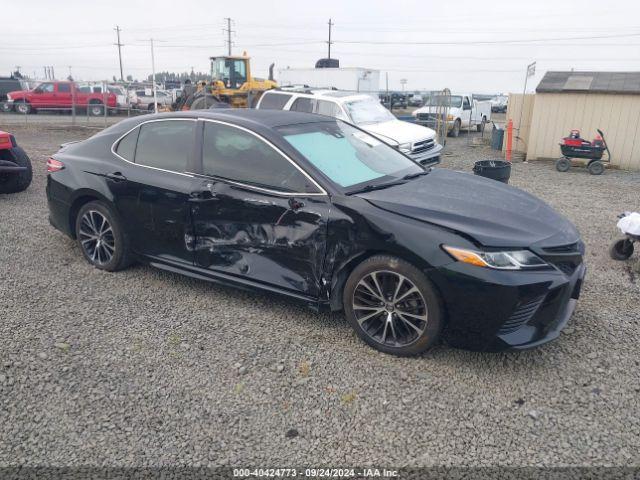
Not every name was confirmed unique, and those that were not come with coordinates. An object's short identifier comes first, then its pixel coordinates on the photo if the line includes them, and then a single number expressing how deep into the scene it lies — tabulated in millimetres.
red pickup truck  26812
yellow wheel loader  19436
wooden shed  12992
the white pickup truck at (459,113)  19594
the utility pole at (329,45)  66250
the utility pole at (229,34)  70175
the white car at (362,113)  10305
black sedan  3268
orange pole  14537
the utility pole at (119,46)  65062
